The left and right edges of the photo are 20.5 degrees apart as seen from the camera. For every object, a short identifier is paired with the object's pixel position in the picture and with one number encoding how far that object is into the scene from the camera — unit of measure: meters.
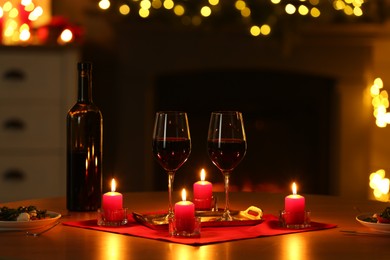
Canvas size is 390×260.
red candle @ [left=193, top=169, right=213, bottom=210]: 2.36
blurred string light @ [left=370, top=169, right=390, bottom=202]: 4.84
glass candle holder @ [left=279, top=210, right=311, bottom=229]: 2.13
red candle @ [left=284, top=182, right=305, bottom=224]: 2.14
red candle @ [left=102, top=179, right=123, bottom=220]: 2.15
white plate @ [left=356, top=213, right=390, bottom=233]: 2.05
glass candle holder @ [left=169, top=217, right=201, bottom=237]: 2.02
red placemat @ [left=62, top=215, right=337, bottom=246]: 2.00
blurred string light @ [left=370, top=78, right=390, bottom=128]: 4.87
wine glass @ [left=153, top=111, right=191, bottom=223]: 2.15
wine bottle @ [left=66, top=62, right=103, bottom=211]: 2.32
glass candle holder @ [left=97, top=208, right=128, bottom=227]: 2.15
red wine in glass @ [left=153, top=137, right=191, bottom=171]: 2.15
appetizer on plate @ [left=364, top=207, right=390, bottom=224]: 2.07
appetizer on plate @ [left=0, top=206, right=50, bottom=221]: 2.09
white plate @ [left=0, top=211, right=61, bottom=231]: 2.07
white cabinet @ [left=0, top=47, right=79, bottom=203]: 4.67
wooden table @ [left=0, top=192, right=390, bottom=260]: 1.87
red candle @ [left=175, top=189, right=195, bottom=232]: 2.00
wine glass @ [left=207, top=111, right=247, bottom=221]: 2.18
